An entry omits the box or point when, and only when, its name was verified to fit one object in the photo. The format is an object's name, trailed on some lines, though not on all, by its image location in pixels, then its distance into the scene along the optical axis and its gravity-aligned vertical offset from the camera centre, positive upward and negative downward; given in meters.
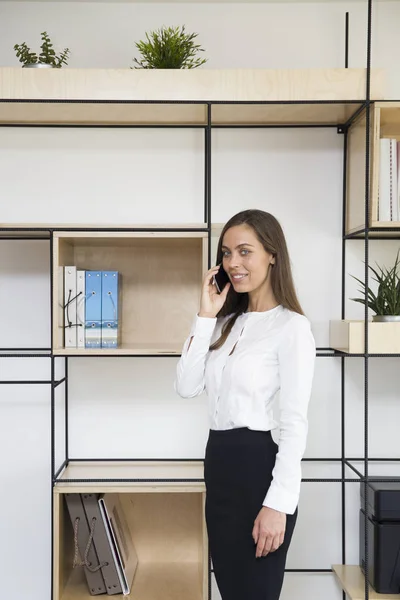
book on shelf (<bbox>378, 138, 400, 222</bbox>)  2.10 +0.39
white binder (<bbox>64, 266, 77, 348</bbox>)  2.15 -0.05
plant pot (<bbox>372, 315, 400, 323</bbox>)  2.12 -0.08
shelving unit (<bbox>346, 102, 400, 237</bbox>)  2.07 +0.49
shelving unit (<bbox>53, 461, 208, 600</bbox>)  2.11 -0.92
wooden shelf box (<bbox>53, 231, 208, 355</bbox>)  2.43 +0.04
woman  1.60 -0.29
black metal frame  2.07 +0.11
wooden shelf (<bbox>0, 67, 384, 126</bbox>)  2.08 +0.70
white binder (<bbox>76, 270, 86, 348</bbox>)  2.16 -0.05
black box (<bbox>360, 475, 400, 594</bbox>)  2.10 -0.84
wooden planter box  2.08 -0.14
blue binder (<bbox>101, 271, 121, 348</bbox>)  2.17 -0.06
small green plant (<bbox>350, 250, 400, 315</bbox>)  2.15 -0.01
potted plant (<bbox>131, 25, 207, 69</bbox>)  2.12 +0.85
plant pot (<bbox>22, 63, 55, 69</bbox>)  2.12 +0.79
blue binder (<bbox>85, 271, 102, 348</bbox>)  2.17 -0.09
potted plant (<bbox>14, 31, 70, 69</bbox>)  2.18 +0.84
